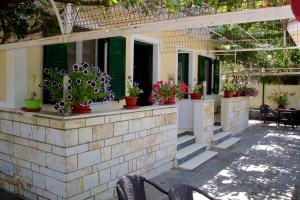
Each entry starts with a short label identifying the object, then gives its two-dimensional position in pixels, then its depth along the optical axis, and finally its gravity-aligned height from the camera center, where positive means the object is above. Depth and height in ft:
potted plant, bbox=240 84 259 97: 44.41 -0.68
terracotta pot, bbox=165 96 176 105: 22.68 -1.11
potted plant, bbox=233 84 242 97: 39.63 -0.52
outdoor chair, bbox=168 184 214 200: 9.73 -3.51
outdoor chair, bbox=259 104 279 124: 49.40 -4.32
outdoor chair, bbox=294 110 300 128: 47.60 -4.75
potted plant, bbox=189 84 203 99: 28.99 -0.67
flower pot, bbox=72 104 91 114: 14.89 -1.15
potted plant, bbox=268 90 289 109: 55.42 -2.21
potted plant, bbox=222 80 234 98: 37.60 -0.48
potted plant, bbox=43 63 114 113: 14.44 -0.12
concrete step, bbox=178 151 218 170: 22.68 -5.77
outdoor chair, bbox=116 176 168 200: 10.38 -3.59
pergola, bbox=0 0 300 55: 9.89 +2.59
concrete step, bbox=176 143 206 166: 23.37 -5.26
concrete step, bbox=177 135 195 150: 25.68 -4.65
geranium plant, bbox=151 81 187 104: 22.68 -0.54
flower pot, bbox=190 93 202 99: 28.99 -0.94
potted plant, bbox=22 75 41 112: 15.83 -1.04
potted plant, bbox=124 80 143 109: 18.70 -0.70
